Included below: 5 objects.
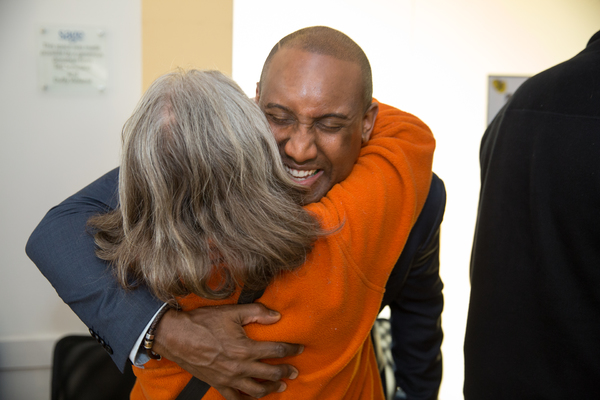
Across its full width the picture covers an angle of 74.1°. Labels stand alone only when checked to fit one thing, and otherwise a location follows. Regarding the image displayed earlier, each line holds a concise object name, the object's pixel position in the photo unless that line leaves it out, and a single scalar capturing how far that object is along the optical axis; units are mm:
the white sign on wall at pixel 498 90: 2539
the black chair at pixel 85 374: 1598
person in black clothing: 723
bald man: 888
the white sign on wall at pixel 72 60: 2018
